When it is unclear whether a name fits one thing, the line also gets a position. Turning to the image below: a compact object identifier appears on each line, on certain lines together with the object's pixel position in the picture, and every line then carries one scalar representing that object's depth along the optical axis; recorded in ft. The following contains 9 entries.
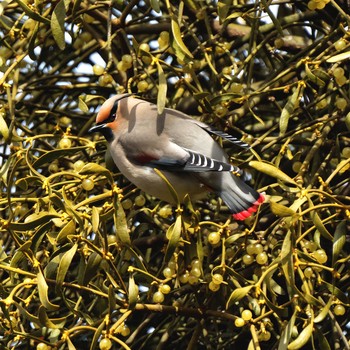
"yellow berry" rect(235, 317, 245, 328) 13.76
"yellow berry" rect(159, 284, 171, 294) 14.60
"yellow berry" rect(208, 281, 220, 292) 14.49
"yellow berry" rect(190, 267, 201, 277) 14.74
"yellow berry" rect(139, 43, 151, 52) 15.72
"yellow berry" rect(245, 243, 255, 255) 14.84
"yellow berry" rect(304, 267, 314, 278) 14.20
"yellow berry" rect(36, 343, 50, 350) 14.29
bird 16.14
